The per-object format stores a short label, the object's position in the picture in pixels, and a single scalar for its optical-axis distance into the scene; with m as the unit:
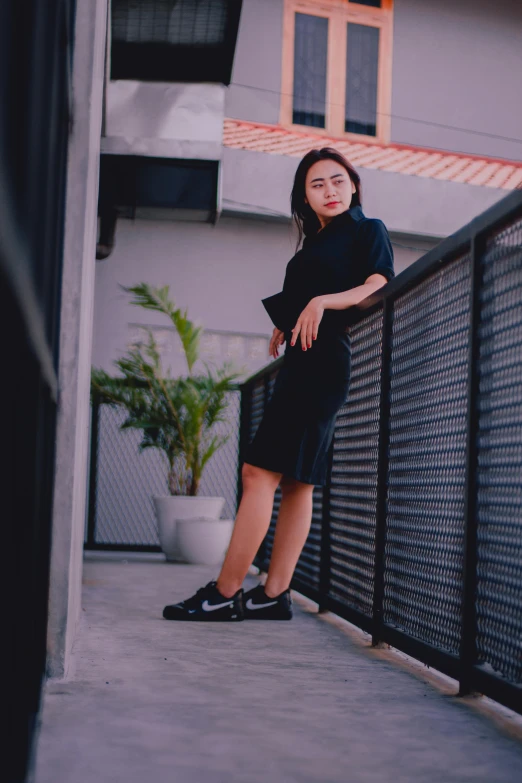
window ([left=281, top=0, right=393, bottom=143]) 10.74
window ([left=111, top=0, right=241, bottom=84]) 5.41
